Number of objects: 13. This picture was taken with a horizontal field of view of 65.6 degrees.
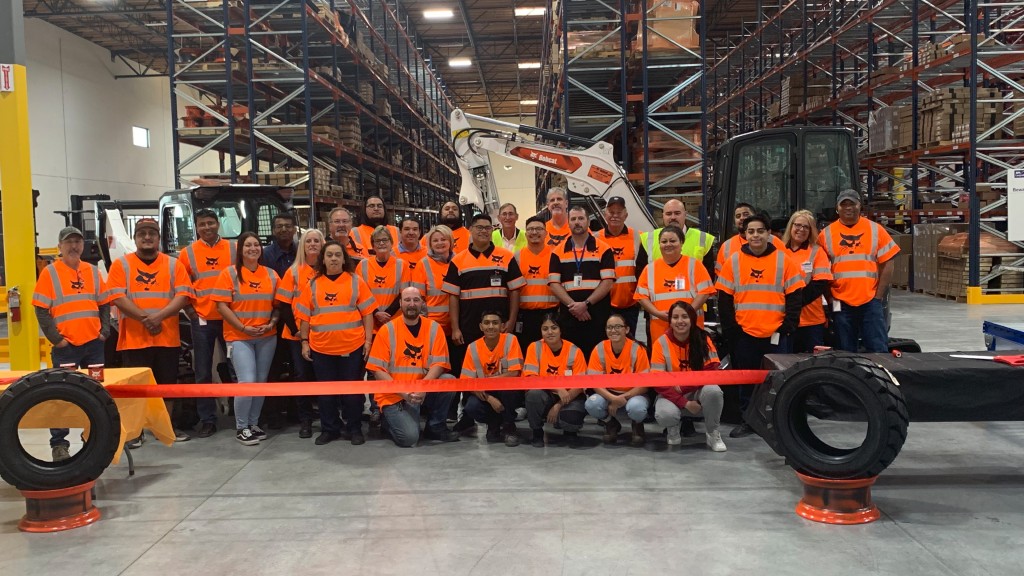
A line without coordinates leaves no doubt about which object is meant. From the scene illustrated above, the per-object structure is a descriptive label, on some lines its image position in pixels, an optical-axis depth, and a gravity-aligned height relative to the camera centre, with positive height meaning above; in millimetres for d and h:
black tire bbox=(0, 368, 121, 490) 4598 -1069
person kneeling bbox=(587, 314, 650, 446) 6070 -1028
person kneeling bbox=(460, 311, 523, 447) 6422 -1036
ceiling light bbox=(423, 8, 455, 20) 26734 +7822
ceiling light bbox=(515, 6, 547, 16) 27377 +8095
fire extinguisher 6881 -454
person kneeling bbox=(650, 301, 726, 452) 5984 -968
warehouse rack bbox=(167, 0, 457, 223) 13508 +3308
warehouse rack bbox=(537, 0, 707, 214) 12930 +2958
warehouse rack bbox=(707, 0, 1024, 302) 13641 +3129
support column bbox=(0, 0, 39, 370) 6816 +714
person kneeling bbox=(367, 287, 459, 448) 6293 -933
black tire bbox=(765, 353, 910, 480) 4289 -976
